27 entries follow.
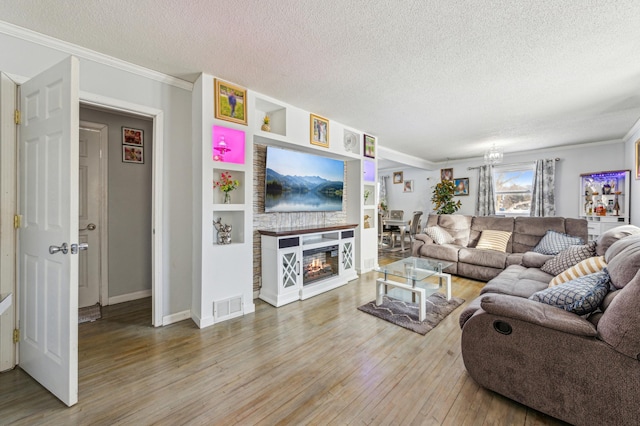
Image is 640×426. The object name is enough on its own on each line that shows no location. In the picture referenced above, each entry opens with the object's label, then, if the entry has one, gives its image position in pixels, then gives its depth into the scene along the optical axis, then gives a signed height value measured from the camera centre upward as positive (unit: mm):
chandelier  4367 +981
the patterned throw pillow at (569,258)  2650 -470
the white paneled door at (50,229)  1515 -117
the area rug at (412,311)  2512 -1062
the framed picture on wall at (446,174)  7219 +1090
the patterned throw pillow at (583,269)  2053 -456
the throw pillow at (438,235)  4621 -402
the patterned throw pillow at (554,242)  3410 -387
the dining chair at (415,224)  6488 -286
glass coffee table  2604 -699
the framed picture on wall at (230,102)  2584 +1123
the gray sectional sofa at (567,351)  1205 -734
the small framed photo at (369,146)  4427 +1146
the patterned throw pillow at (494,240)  4137 -447
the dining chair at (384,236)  6328 -728
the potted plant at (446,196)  6141 +400
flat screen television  3305 +421
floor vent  2580 -991
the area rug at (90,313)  2611 -1081
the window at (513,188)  6077 +615
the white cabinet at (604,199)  4543 +269
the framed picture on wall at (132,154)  3153 +702
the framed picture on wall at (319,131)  3521 +1130
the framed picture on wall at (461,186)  6936 +725
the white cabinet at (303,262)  3031 -646
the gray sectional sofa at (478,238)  3787 -476
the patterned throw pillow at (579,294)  1457 -473
